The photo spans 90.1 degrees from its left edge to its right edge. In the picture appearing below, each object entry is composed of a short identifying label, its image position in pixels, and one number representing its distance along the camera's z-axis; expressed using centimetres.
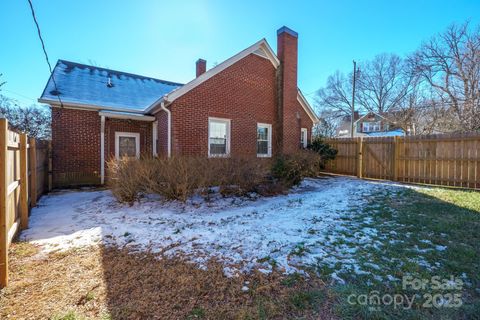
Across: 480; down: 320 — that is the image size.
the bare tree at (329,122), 3562
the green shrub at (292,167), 845
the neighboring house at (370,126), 3359
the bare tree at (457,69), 1564
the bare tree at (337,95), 3547
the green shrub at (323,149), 1274
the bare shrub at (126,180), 621
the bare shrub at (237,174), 690
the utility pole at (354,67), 2536
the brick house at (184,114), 930
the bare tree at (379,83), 3184
